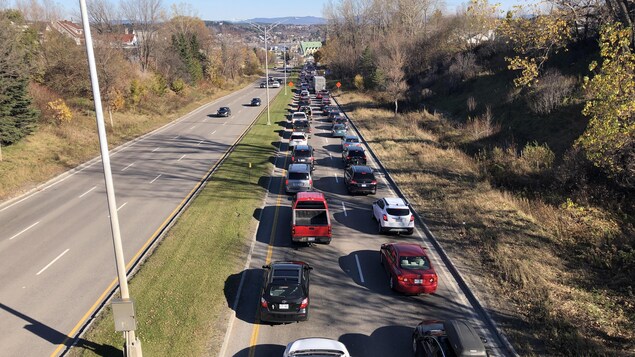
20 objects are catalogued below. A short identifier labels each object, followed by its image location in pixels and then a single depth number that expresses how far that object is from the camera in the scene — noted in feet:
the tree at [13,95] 101.71
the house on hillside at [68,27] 368.56
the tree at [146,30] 241.55
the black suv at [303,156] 96.22
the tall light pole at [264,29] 153.41
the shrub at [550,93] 114.21
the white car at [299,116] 153.98
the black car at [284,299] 40.34
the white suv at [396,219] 62.59
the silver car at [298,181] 80.59
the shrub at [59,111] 127.75
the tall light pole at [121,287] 30.86
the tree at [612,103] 42.96
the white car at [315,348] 32.45
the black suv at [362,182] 80.64
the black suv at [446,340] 29.84
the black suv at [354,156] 99.35
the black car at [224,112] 185.06
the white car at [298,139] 118.13
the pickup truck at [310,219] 57.88
